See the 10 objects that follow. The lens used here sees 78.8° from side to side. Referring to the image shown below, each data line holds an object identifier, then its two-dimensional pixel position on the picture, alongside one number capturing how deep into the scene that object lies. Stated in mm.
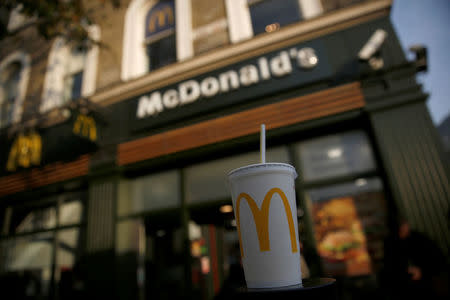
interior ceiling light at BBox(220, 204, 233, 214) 5154
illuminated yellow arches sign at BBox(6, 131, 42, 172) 6461
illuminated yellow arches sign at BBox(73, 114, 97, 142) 5543
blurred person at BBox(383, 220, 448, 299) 3234
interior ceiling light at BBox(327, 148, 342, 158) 4344
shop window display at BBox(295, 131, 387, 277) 3898
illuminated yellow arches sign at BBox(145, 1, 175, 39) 6793
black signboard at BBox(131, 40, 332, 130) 4617
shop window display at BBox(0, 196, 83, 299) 5699
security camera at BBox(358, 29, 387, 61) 4223
